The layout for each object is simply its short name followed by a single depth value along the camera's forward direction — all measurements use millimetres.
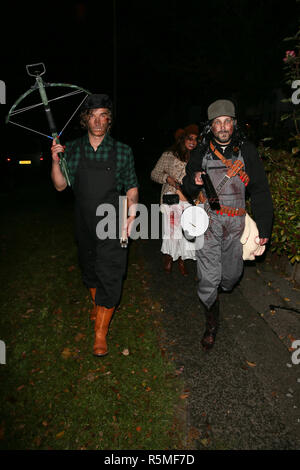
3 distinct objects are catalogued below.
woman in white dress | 5797
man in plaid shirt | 3760
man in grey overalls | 3807
